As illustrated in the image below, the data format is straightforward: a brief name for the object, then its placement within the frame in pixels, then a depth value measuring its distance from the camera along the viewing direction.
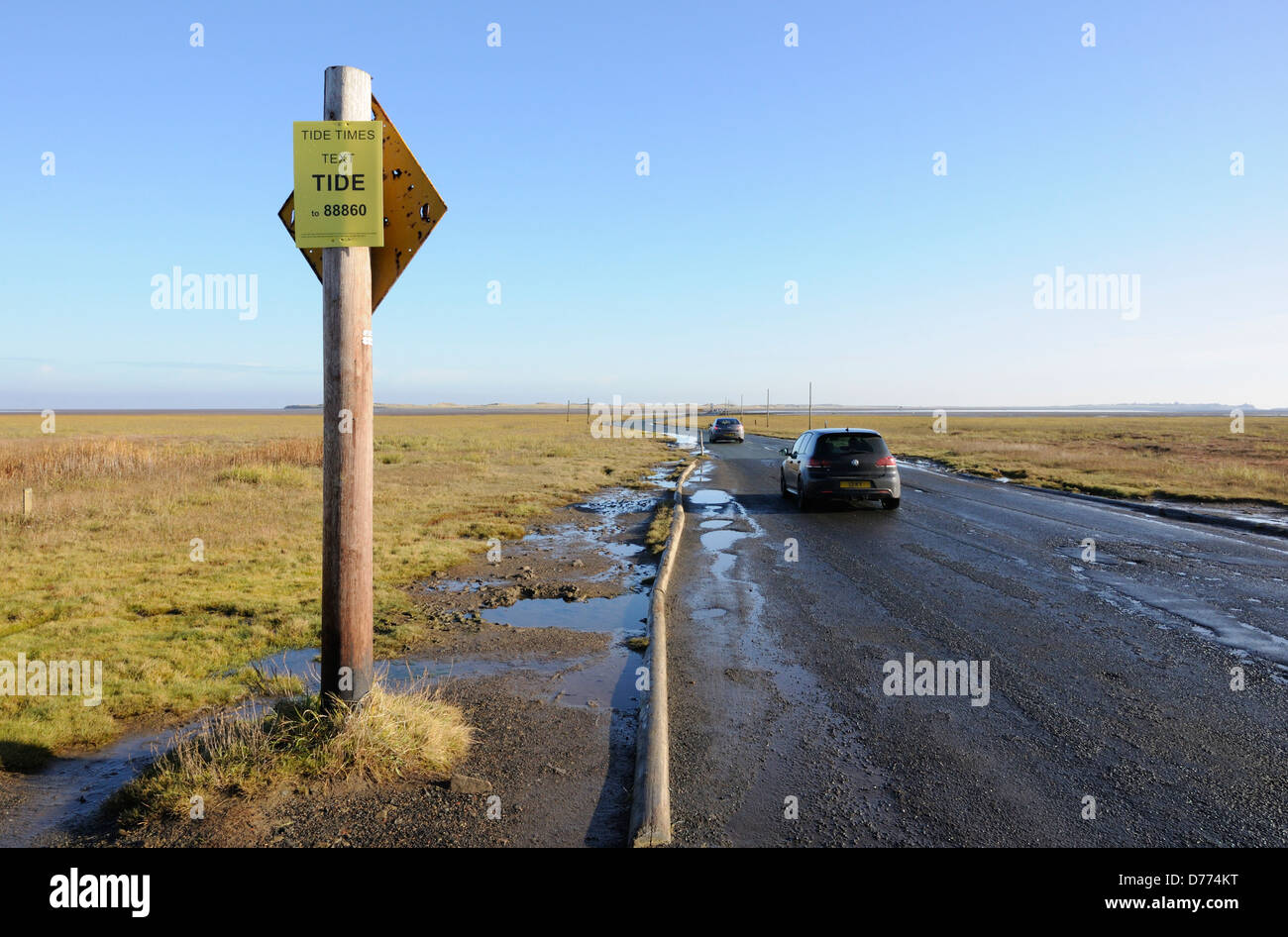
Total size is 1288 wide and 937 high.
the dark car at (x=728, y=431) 49.91
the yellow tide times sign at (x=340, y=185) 4.25
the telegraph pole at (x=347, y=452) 4.27
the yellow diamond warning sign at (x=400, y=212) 4.51
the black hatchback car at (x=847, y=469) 16.31
